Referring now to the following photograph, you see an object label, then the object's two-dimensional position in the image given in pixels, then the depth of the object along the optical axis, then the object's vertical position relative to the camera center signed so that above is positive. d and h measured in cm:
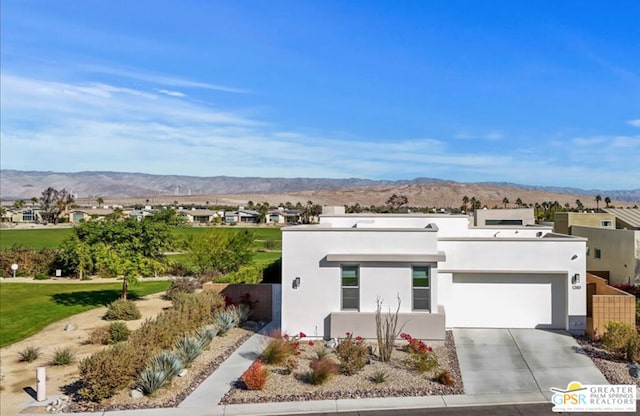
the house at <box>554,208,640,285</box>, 2412 -195
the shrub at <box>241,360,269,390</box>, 1254 -421
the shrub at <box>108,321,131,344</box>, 1772 -443
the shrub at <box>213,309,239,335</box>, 1798 -415
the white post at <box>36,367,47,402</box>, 1241 -428
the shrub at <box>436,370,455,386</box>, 1280 -432
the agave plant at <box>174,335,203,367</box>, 1422 -409
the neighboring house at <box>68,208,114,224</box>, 11581 -244
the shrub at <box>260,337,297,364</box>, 1437 -414
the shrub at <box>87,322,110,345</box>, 1772 -457
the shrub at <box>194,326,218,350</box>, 1569 -410
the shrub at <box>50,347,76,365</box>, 1535 -456
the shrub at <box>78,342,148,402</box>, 1191 -393
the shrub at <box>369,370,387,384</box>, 1287 -435
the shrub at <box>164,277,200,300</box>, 2591 -429
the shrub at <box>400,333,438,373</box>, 1366 -417
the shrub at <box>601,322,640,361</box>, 1420 -387
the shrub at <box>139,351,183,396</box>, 1223 -405
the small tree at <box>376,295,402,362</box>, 1450 -387
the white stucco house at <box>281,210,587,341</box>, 1695 -264
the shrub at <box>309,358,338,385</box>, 1280 -414
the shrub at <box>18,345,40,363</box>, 1599 -467
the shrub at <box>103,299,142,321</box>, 2139 -450
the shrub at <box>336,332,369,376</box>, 1348 -405
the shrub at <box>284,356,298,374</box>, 1366 -428
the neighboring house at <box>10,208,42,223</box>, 12306 -326
